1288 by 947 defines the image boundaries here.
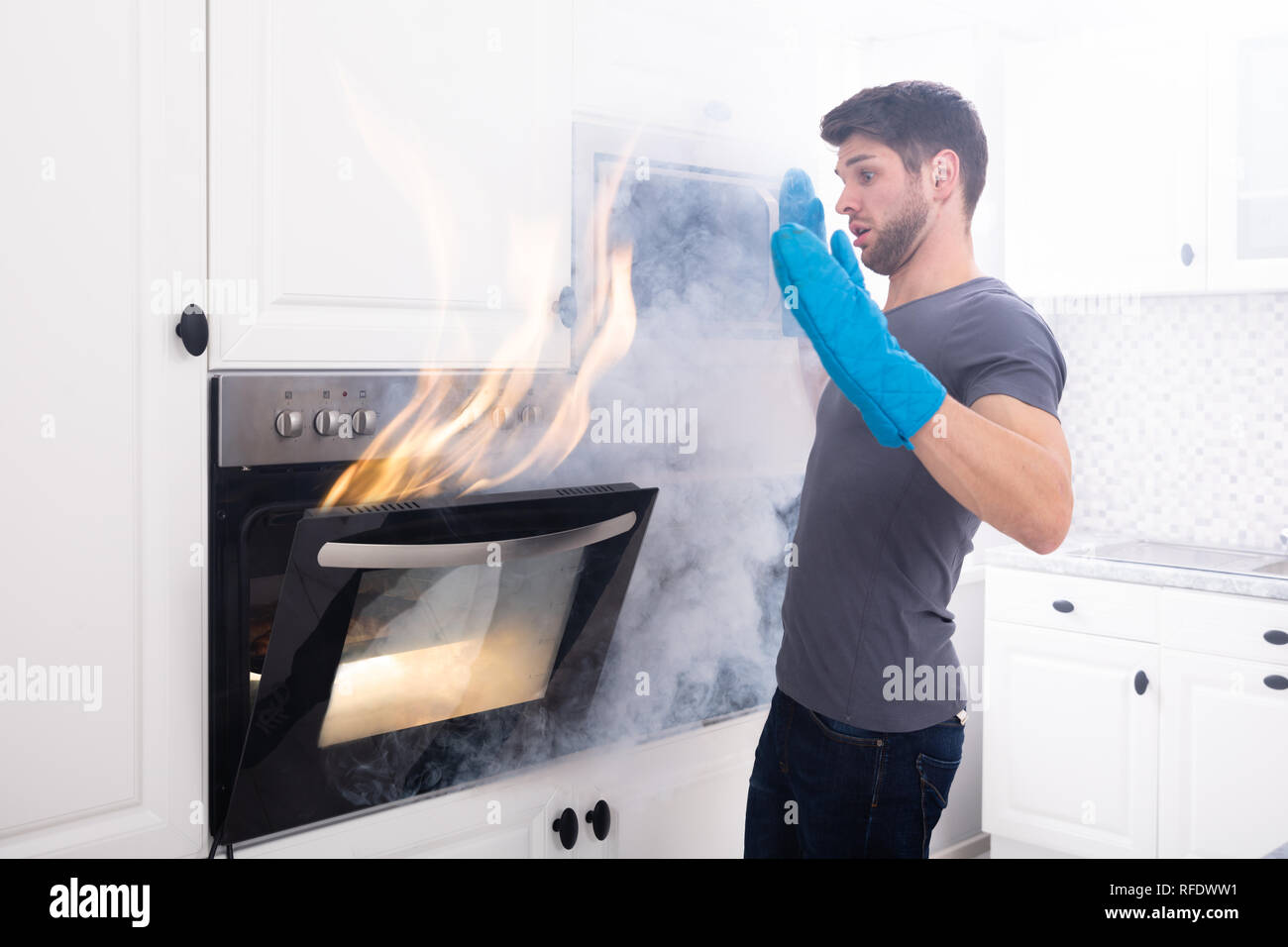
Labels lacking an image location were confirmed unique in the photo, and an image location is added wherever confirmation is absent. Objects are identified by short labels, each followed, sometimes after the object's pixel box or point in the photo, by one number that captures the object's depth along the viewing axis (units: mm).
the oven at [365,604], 1210
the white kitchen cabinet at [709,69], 1529
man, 1170
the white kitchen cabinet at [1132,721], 2012
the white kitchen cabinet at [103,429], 1093
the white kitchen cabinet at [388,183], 1209
